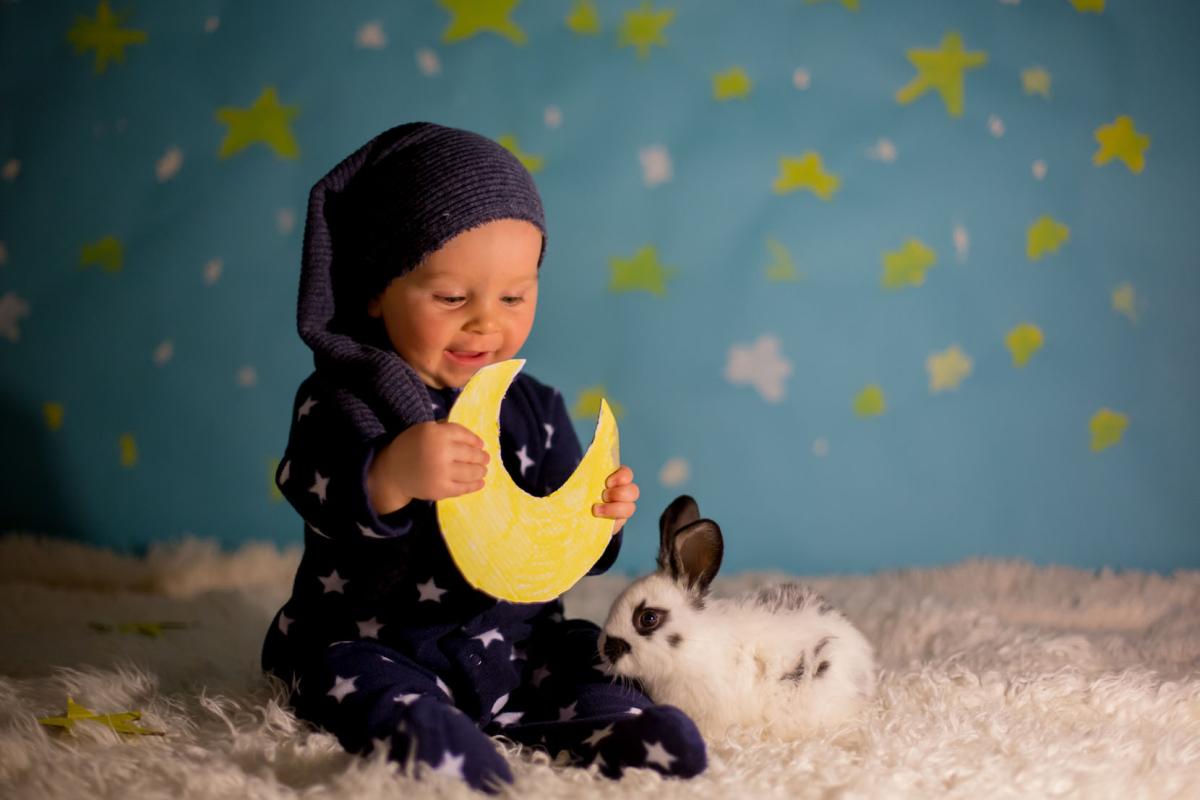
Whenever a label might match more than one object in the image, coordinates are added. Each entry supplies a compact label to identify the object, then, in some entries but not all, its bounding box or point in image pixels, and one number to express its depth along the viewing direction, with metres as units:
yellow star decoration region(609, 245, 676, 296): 1.91
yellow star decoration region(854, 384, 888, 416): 1.98
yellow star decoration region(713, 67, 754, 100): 1.90
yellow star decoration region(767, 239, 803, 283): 1.93
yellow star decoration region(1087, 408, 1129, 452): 2.01
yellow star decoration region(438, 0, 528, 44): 1.85
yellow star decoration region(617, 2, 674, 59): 1.88
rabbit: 0.99
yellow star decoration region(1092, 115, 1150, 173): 1.96
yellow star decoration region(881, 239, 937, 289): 1.95
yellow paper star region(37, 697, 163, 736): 0.97
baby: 0.96
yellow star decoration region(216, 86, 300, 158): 1.85
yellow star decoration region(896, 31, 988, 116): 1.92
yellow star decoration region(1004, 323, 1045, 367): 1.98
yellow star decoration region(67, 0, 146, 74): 1.83
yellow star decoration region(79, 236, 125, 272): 1.87
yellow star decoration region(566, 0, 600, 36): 1.87
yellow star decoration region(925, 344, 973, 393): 1.97
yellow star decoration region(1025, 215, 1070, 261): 1.96
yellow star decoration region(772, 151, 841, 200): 1.93
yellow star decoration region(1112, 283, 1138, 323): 1.98
